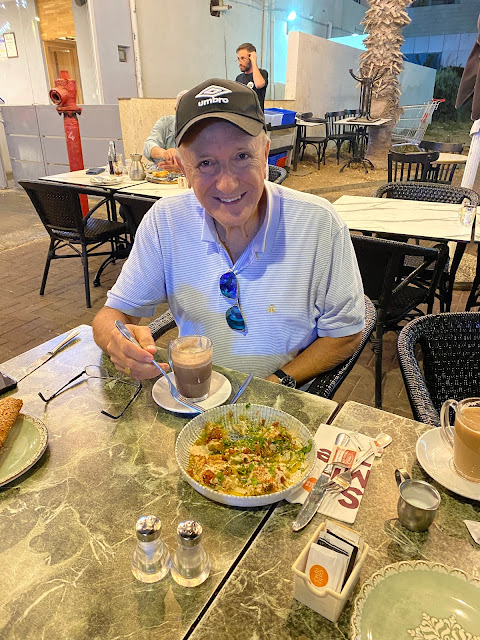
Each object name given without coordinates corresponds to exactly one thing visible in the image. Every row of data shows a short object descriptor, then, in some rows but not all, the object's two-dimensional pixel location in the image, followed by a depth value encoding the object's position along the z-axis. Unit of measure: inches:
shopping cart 427.0
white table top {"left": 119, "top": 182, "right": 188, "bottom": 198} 153.6
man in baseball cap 54.7
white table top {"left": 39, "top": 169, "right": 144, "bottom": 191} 164.7
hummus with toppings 37.2
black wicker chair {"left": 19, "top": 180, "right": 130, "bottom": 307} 152.9
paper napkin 35.6
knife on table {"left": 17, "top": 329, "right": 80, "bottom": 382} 54.1
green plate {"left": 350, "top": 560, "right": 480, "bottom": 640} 26.7
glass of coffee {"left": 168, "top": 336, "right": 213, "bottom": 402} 47.4
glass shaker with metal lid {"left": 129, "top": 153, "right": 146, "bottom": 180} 176.4
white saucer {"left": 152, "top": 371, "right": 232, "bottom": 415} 47.2
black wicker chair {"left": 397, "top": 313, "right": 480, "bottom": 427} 61.8
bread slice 40.9
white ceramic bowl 34.8
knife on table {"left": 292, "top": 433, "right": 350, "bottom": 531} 34.3
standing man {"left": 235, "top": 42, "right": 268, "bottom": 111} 252.2
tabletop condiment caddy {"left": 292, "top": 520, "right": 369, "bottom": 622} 27.7
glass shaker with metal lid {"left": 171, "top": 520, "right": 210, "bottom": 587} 29.2
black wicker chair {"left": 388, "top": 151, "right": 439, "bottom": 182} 192.5
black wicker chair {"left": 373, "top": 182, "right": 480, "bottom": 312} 133.6
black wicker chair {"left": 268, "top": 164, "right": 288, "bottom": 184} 160.3
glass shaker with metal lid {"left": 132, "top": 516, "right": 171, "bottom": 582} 29.6
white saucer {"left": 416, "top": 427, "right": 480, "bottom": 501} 37.3
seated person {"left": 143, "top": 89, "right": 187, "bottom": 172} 189.0
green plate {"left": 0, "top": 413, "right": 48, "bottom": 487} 38.9
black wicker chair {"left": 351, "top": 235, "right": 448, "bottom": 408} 95.7
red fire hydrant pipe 216.4
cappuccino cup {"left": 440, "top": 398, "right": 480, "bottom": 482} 38.0
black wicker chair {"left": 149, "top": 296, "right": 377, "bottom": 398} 59.1
